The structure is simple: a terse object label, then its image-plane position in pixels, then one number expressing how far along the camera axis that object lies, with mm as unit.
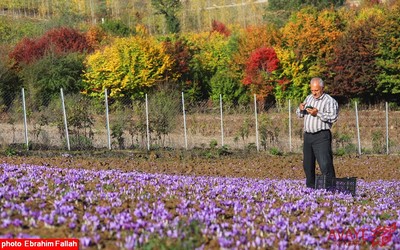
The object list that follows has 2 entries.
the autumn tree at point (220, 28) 76319
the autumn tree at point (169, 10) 76312
